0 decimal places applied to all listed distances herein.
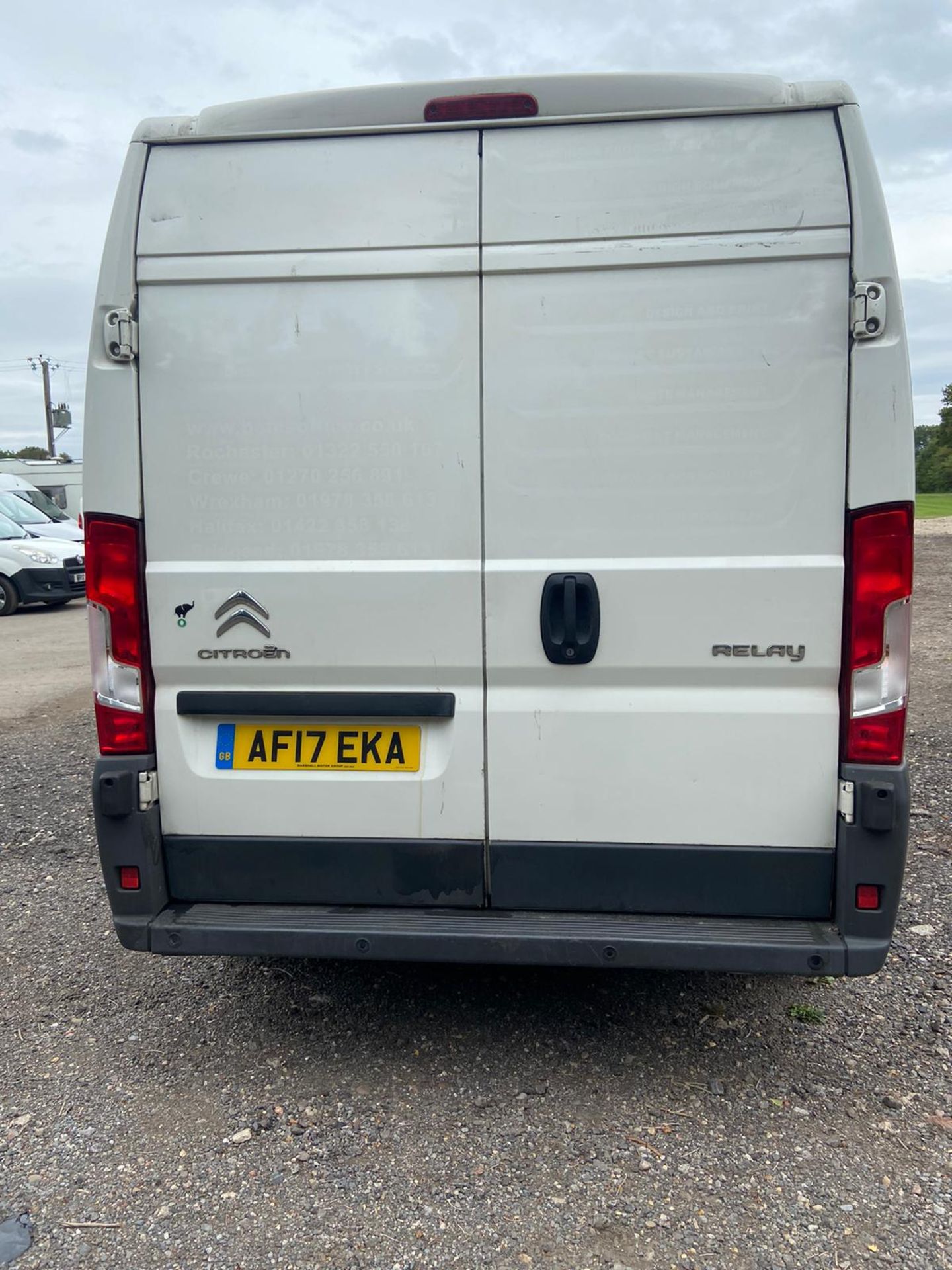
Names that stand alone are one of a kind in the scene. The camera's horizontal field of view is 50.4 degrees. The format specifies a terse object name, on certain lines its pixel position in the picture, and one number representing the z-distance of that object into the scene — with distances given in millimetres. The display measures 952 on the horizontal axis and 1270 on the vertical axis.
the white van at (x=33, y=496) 18844
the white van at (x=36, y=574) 15102
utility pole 52344
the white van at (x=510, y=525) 2754
